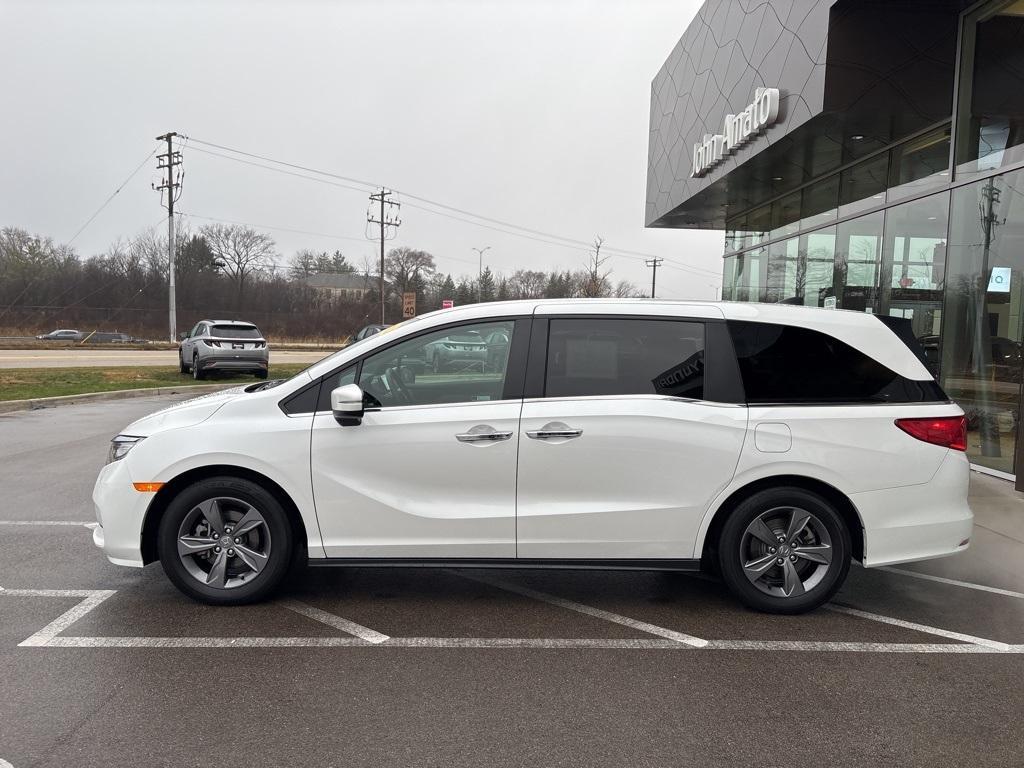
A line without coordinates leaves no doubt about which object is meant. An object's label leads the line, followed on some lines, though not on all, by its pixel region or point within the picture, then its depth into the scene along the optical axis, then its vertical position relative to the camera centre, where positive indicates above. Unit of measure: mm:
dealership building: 8906 +3017
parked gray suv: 21156 -469
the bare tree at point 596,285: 47381 +3832
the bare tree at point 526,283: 73125 +5670
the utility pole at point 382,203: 59750 +10557
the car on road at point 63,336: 55528 -664
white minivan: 4258 -668
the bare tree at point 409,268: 79750 +7230
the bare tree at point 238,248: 77375 +8426
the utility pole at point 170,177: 51000 +10245
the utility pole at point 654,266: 89988 +9258
